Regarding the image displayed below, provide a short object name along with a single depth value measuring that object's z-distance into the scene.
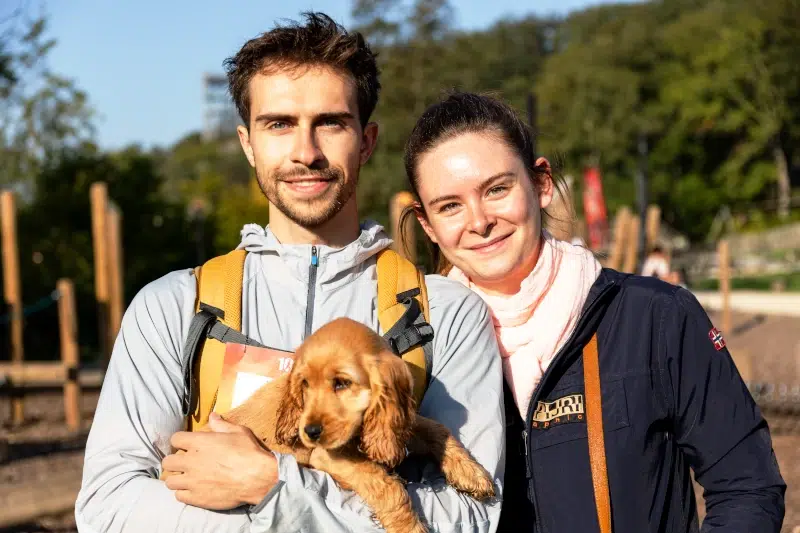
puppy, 3.03
